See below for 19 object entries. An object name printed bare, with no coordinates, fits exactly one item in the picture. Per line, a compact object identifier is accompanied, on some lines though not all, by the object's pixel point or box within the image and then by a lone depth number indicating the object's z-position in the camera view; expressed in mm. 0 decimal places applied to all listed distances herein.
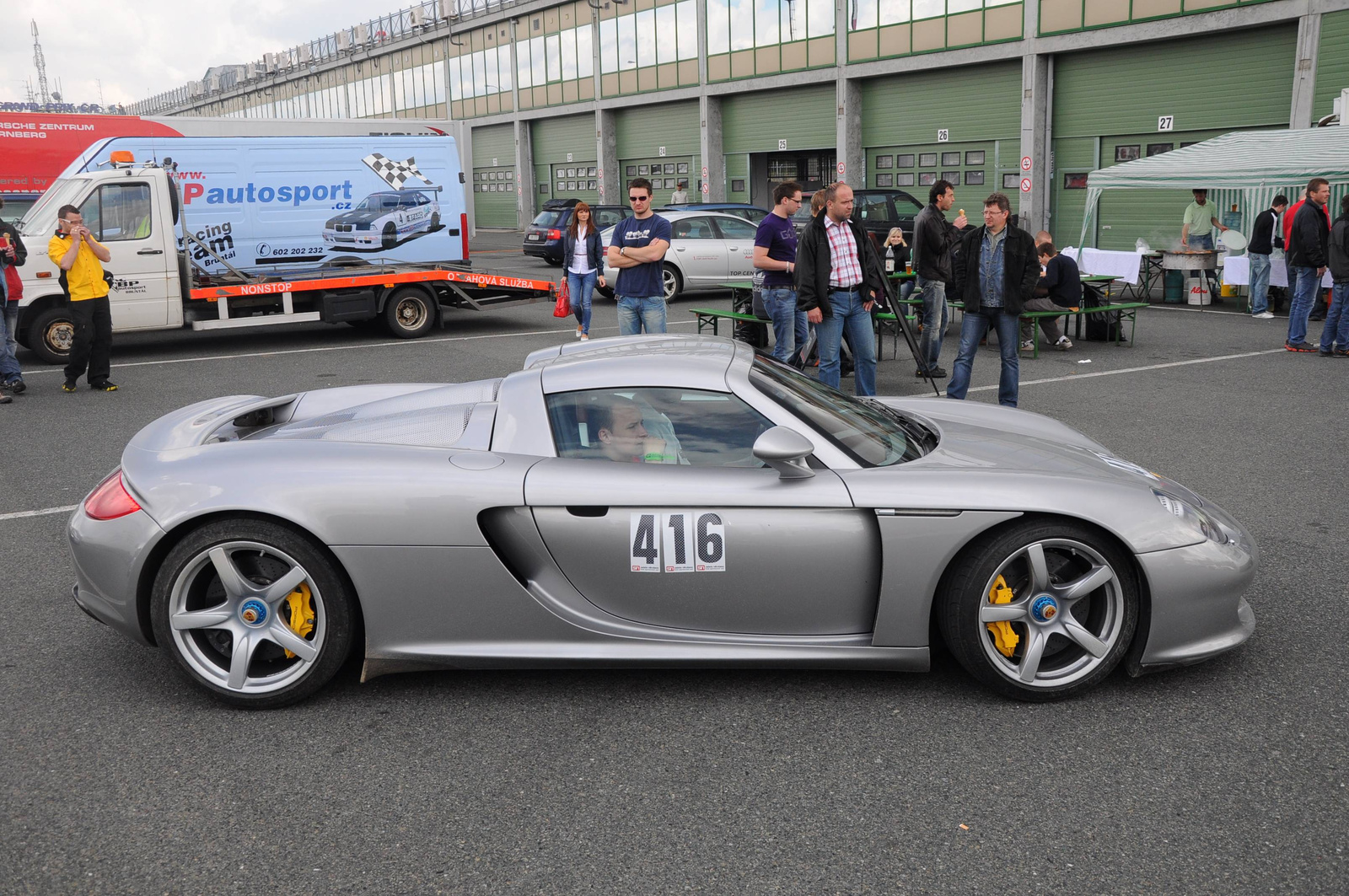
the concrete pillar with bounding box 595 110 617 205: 40156
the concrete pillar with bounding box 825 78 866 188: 29906
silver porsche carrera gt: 3615
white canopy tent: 14672
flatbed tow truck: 12180
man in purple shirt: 8875
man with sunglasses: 9219
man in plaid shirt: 8117
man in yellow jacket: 9789
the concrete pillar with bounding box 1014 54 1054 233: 24891
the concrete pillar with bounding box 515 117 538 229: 45469
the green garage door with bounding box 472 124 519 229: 47188
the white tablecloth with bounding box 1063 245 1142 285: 16984
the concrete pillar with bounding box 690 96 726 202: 35156
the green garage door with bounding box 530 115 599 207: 41750
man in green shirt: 16734
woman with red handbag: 12141
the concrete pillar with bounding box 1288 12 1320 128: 19781
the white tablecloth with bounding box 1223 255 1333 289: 16188
